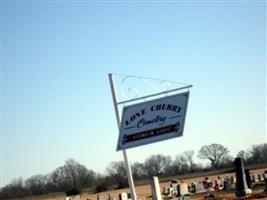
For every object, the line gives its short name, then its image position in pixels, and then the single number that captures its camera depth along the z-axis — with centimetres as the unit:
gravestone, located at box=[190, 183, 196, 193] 3928
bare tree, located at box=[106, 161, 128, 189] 7585
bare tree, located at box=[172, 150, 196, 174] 12838
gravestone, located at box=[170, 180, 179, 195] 3884
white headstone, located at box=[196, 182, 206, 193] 3930
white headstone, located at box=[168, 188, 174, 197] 3842
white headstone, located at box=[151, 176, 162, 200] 2174
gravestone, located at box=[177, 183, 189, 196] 3640
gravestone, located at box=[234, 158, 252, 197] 2918
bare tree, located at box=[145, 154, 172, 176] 13112
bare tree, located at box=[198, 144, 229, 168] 13888
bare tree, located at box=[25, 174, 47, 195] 10694
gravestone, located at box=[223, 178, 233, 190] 3720
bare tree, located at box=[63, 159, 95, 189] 10769
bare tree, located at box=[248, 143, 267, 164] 12275
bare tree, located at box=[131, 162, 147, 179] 11778
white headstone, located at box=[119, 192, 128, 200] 3631
